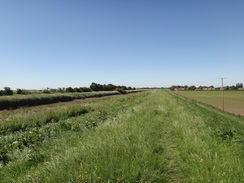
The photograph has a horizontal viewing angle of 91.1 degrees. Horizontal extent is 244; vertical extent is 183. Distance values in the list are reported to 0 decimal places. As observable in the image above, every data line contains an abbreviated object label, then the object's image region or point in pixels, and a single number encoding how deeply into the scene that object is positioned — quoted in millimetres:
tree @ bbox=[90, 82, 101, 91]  94300
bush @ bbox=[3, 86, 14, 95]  38738
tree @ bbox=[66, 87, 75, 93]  64500
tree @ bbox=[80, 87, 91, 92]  74938
